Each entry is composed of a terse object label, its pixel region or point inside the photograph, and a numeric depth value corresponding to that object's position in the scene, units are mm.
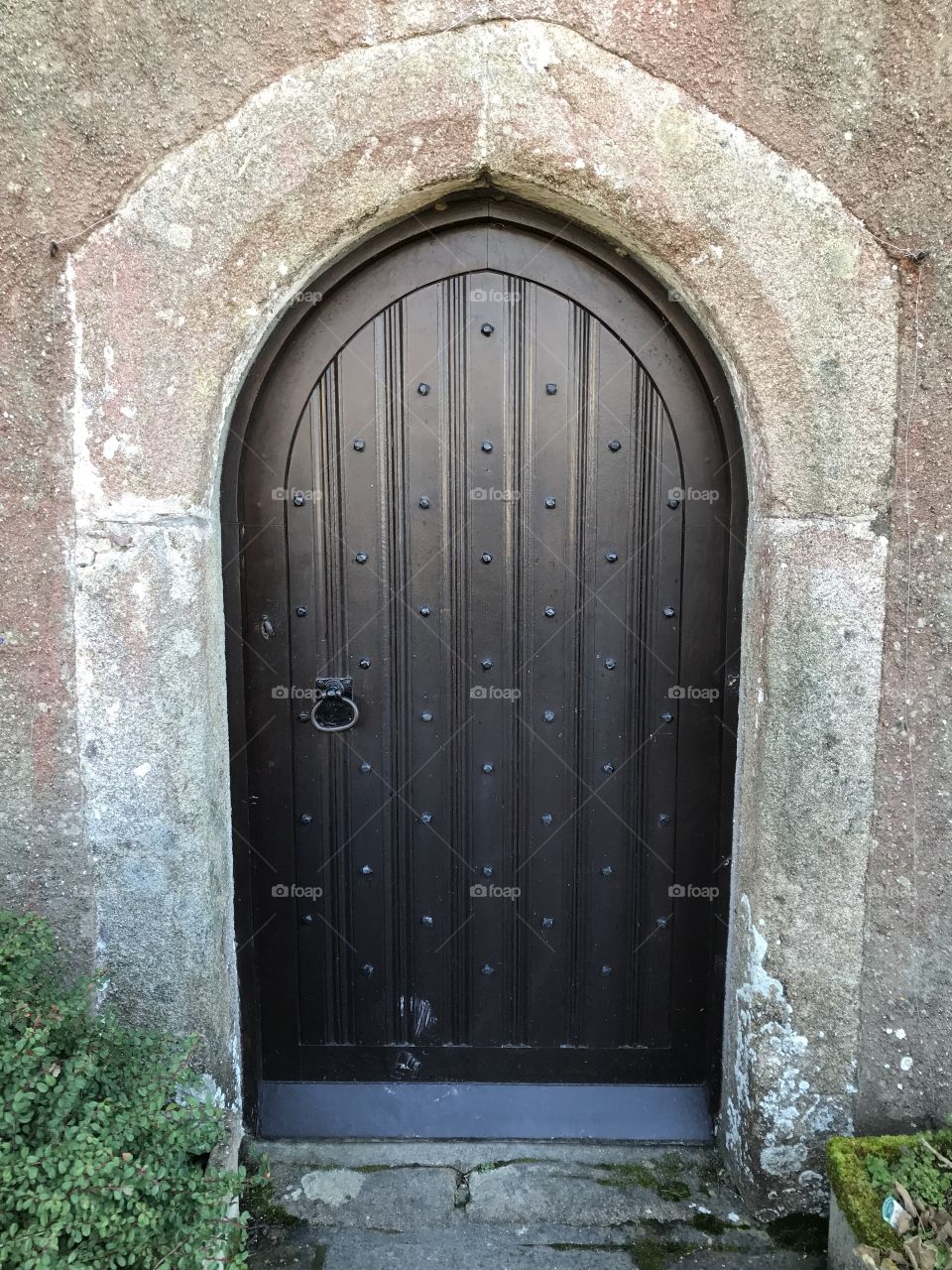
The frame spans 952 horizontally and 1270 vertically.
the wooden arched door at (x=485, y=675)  2035
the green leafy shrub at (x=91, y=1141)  1374
